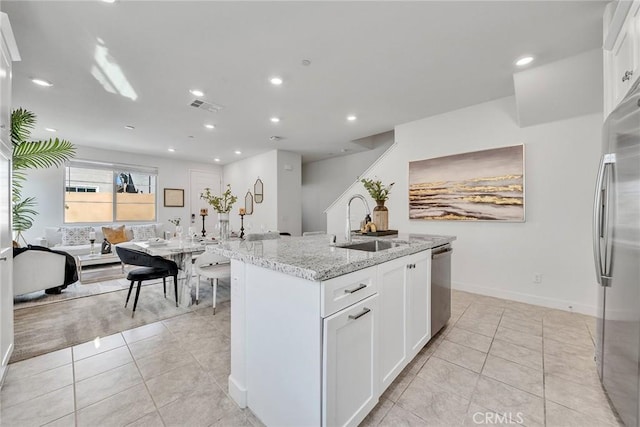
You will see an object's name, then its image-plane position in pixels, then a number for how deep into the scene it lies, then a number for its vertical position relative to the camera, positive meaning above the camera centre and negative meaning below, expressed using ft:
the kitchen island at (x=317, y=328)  3.66 -1.90
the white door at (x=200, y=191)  24.86 +2.31
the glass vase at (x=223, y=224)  11.53 -0.42
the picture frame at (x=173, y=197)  23.39 +1.59
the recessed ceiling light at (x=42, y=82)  9.42 +4.93
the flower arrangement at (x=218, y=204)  11.59 +0.49
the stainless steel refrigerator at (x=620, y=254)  4.02 -0.70
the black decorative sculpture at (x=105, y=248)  16.14 -2.10
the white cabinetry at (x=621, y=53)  4.52 +3.19
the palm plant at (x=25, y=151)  8.58 +2.36
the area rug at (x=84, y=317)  7.42 -3.61
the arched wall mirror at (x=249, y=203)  23.06 +1.07
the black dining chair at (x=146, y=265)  9.02 -1.79
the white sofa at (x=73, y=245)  16.08 -1.74
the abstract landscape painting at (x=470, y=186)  10.65 +1.29
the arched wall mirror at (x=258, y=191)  21.88 +2.06
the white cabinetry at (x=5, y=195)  5.59 +0.46
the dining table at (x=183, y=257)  9.82 -1.74
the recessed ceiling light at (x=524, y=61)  8.25 +5.01
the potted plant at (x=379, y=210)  8.90 +0.16
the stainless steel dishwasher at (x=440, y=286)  6.96 -2.06
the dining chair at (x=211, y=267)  9.50 -2.06
